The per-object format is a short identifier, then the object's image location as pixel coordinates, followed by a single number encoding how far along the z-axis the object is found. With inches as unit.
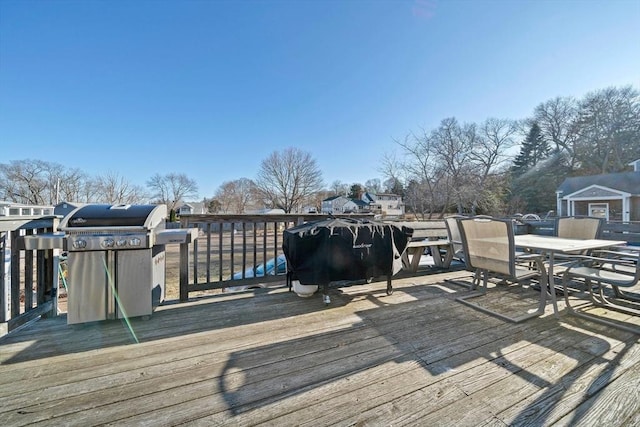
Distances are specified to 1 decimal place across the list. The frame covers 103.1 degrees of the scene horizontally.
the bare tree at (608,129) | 769.6
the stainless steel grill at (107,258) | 76.8
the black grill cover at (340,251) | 96.7
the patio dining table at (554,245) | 88.3
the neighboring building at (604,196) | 555.2
